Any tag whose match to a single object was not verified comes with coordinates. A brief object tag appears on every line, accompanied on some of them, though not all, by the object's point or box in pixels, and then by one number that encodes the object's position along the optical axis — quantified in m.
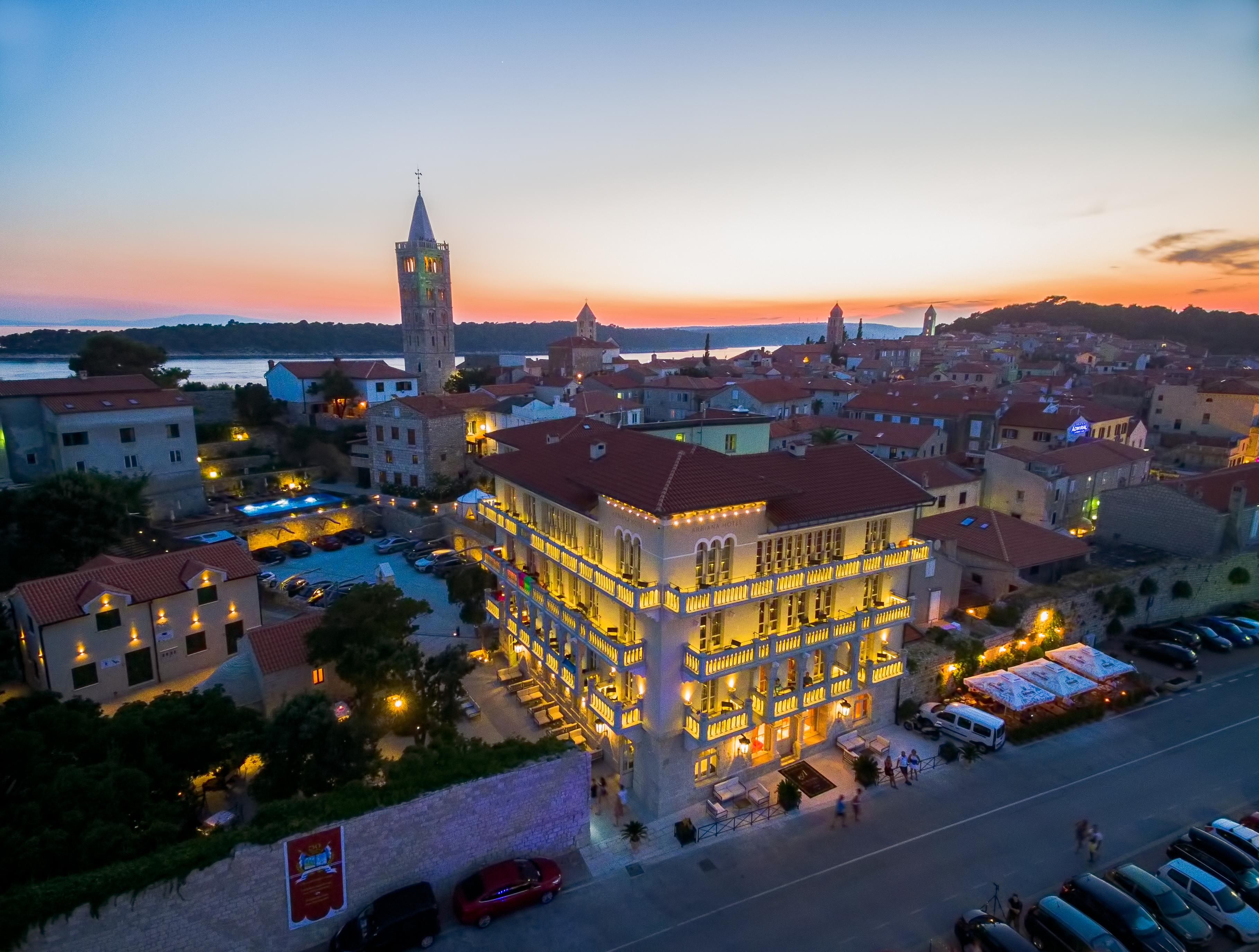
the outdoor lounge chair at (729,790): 22.28
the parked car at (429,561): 42.94
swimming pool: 48.31
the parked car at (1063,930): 16.39
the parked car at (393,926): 16.34
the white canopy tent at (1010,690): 26.28
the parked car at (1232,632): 33.78
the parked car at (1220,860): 18.53
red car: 17.66
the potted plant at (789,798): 22.25
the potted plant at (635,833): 20.53
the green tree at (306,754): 18.94
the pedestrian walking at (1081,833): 20.67
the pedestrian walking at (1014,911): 17.98
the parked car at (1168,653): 31.30
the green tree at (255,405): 62.66
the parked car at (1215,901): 17.50
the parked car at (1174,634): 32.94
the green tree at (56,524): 33.47
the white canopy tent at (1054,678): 27.19
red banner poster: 16.36
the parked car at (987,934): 16.31
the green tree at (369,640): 22.75
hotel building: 20.89
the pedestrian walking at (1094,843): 20.11
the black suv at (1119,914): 16.58
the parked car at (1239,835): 19.80
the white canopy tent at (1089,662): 28.53
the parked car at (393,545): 46.37
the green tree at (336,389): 65.31
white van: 25.52
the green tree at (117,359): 60.31
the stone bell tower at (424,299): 86.56
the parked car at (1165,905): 17.19
